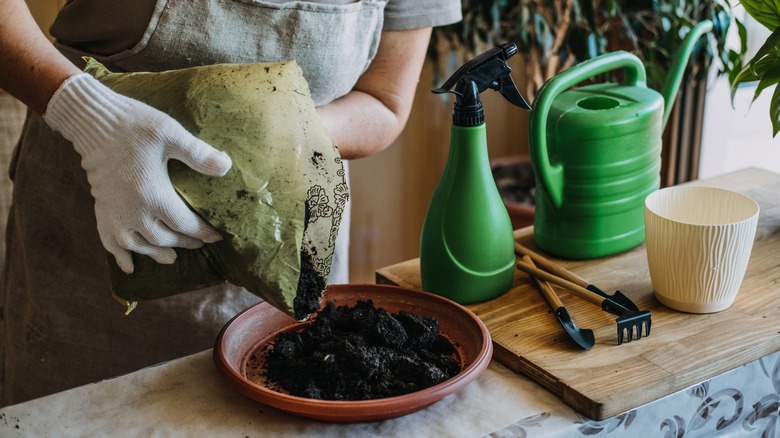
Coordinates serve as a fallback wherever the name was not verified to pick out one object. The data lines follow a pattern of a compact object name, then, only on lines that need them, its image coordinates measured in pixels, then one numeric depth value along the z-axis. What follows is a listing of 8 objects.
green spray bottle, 1.08
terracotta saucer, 0.87
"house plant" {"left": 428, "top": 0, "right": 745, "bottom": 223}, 2.14
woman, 1.14
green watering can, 1.22
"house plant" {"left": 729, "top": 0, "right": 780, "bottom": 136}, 1.18
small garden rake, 1.03
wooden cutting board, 0.95
